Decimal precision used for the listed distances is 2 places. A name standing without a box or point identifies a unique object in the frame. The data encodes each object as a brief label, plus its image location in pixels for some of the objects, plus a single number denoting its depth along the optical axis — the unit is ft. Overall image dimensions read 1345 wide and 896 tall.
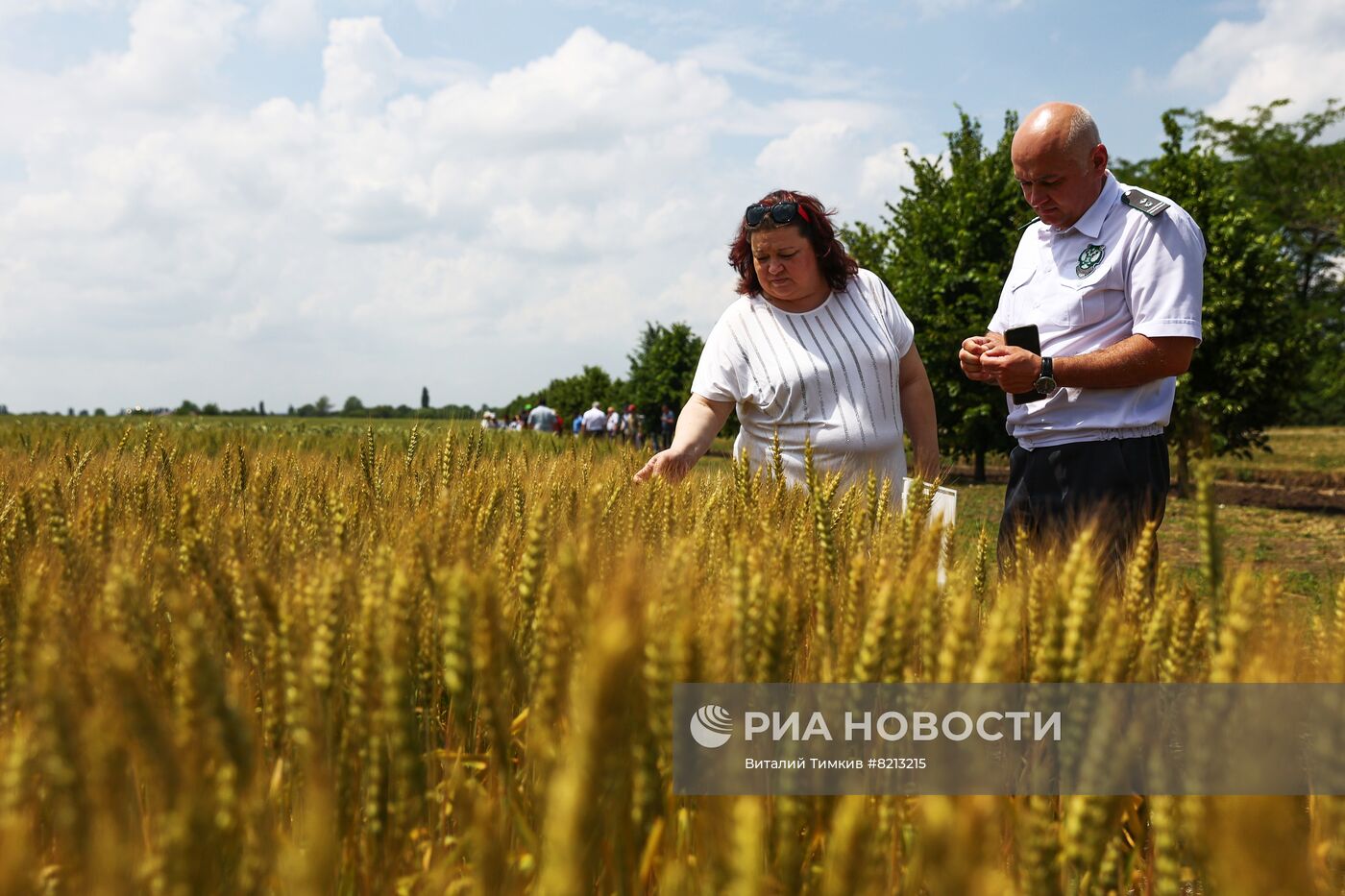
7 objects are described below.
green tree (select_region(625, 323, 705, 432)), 165.17
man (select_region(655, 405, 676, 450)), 131.53
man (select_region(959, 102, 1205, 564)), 8.67
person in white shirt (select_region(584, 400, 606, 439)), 96.02
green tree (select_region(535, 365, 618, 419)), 237.04
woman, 10.75
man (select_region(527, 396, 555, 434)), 83.66
